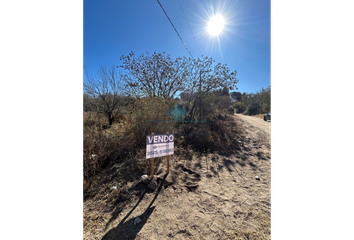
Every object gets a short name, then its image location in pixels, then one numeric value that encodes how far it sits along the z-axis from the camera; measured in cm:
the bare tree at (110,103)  748
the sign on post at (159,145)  277
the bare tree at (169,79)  714
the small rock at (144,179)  275
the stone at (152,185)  261
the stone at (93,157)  329
